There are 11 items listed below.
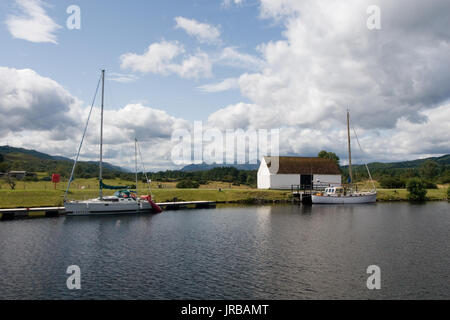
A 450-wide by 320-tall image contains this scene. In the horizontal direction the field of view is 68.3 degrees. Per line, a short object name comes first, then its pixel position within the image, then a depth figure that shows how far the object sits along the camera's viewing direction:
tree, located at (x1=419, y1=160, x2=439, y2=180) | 145.75
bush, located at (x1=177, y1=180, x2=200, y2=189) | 89.69
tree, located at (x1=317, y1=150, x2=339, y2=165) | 112.31
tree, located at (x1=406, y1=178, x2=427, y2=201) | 77.62
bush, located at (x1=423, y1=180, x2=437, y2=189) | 96.75
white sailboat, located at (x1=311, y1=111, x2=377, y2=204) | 71.62
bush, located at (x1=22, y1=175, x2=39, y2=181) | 89.59
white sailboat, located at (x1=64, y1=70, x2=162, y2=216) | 50.72
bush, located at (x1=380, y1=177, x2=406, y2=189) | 97.38
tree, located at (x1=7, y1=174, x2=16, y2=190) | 65.00
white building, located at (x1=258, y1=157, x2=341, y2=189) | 83.44
